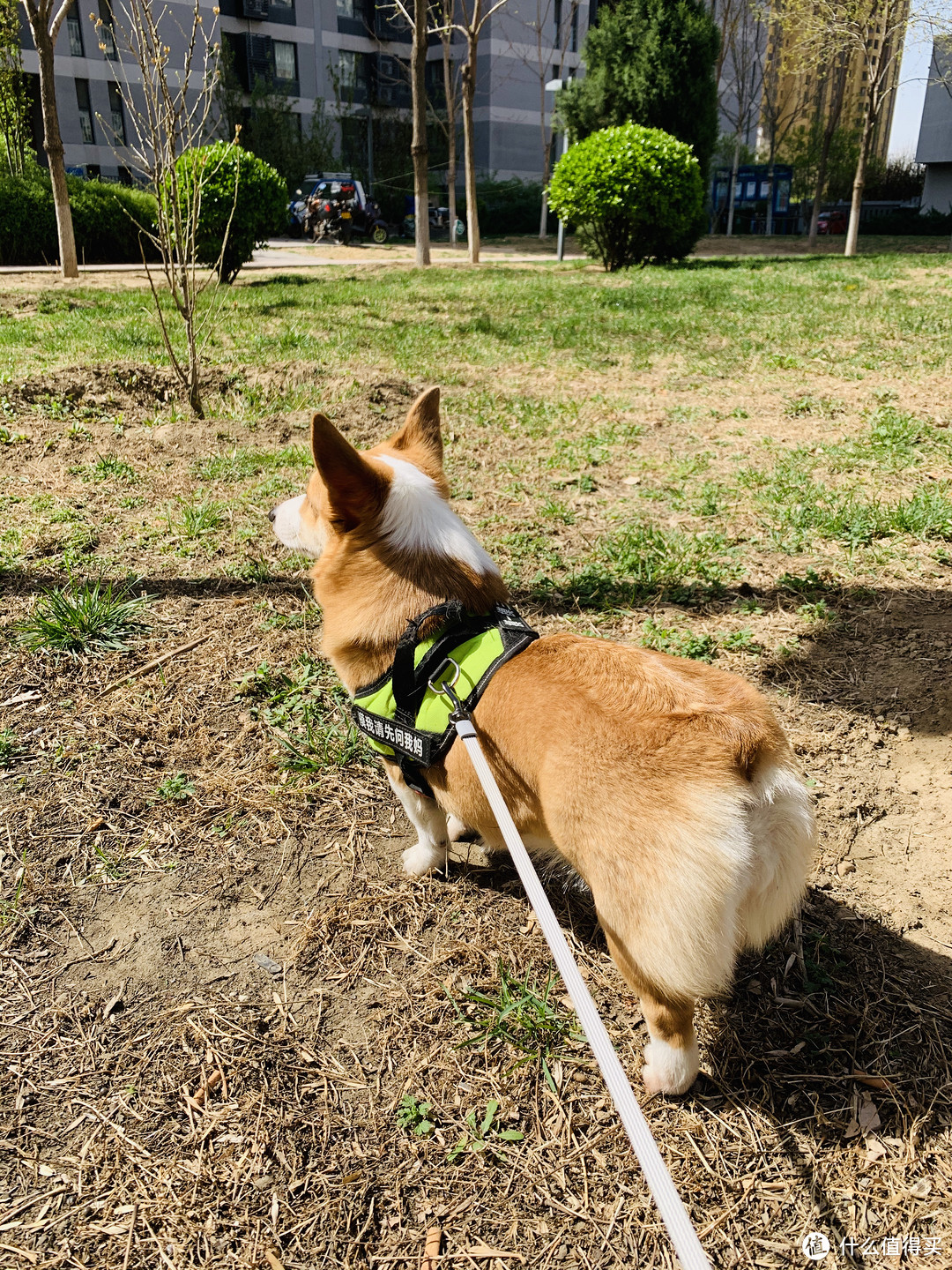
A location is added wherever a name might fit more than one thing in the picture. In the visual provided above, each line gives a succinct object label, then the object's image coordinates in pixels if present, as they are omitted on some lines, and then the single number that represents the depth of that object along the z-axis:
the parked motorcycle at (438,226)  34.41
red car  33.09
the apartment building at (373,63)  39.12
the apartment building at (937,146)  31.73
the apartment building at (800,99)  33.19
